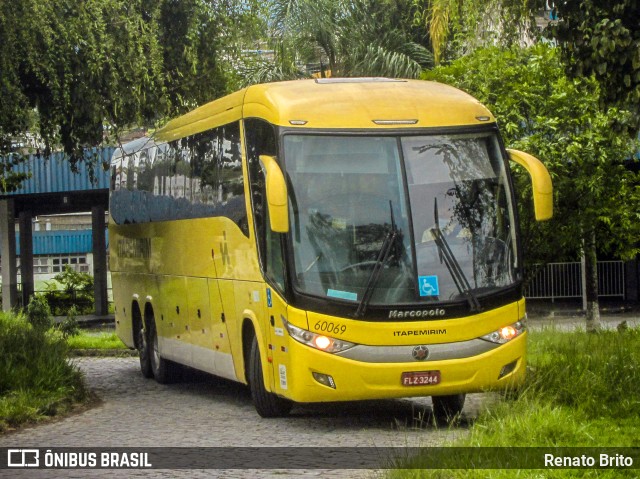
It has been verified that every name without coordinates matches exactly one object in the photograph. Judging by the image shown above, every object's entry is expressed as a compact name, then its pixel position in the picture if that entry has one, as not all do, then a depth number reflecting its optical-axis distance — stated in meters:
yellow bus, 12.72
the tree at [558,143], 21.88
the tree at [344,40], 38.31
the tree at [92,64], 15.14
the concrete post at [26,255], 42.47
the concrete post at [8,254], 40.72
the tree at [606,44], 12.55
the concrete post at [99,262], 42.12
